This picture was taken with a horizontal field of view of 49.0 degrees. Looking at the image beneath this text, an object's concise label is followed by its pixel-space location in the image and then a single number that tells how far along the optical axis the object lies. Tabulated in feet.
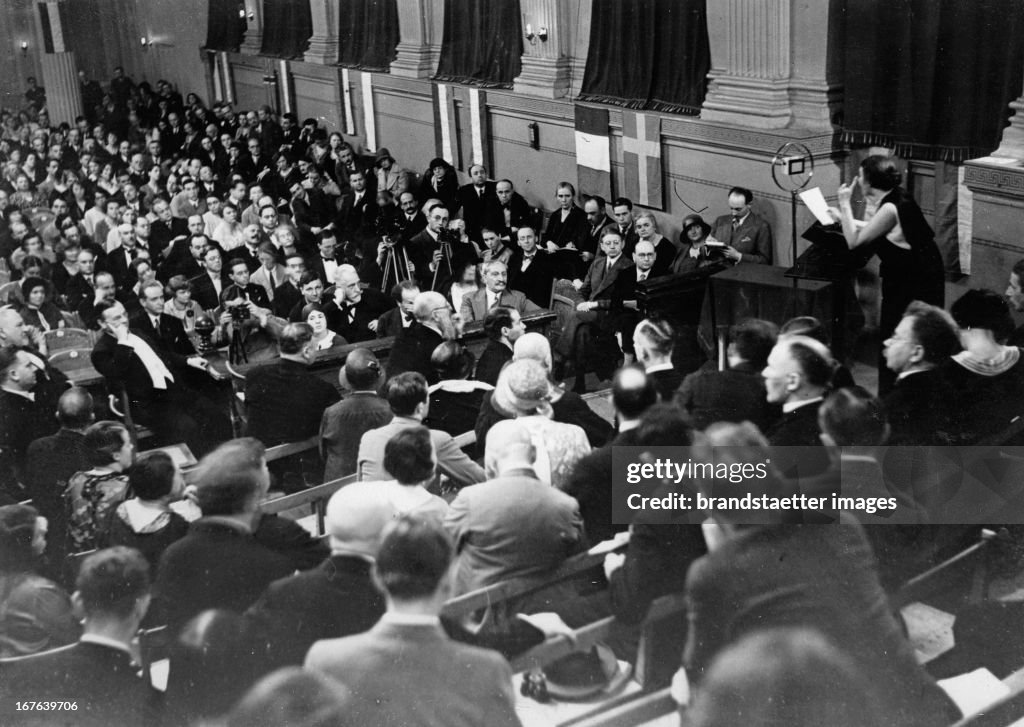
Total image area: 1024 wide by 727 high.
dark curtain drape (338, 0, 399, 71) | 45.50
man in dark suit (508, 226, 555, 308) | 26.66
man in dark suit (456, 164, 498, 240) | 33.71
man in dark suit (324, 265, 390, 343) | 23.32
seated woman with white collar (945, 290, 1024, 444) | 13.92
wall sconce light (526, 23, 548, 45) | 35.09
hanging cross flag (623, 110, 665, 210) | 29.91
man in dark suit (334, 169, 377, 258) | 33.19
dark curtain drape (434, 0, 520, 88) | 37.14
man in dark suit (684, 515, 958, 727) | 12.01
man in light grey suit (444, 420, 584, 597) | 12.25
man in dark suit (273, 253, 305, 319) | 24.16
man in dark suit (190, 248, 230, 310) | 25.80
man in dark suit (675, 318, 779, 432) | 14.38
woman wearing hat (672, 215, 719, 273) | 24.47
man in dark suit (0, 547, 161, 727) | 11.37
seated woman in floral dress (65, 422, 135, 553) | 14.03
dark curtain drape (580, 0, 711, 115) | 28.81
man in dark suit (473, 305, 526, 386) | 18.66
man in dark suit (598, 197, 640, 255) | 26.43
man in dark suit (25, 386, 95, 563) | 15.03
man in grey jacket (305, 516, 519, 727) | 10.89
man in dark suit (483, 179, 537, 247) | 32.71
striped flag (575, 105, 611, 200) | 31.99
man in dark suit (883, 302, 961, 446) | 13.98
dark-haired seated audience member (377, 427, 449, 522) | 12.67
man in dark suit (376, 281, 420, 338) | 21.43
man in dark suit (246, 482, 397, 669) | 11.82
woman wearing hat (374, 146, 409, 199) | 37.47
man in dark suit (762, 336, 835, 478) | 13.46
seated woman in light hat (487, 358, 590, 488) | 13.69
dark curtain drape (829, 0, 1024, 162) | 20.99
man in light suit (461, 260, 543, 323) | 23.11
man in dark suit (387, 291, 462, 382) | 19.16
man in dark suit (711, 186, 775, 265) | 25.22
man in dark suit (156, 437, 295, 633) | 12.27
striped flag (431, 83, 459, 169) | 41.01
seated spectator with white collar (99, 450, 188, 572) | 13.12
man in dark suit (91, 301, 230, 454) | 19.52
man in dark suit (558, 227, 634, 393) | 22.62
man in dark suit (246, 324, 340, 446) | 17.39
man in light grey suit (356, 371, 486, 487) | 14.58
